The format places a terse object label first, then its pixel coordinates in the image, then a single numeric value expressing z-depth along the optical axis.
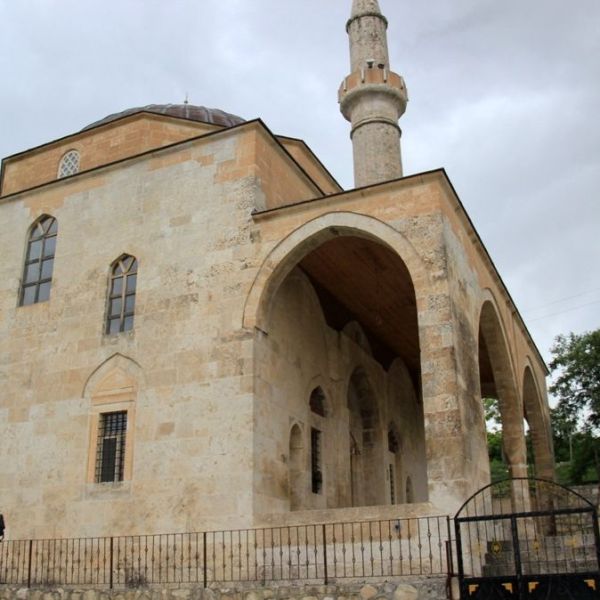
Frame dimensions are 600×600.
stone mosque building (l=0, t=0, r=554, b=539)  10.62
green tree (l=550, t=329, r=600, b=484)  25.69
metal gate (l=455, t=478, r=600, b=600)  7.52
